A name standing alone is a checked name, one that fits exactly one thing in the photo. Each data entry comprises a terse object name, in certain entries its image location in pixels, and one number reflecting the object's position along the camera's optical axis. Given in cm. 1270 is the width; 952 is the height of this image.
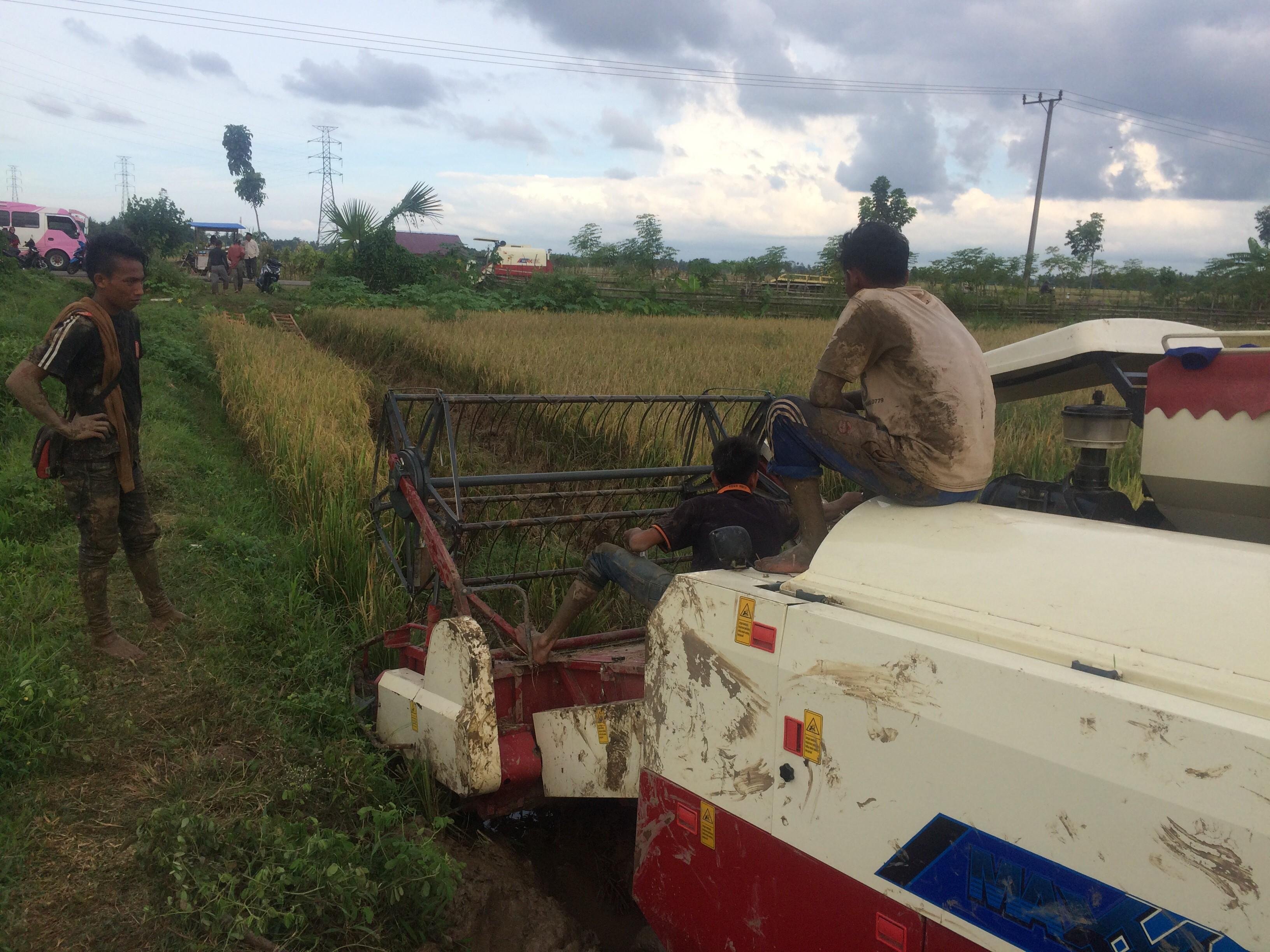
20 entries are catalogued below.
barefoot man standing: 376
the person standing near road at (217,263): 2319
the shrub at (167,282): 2147
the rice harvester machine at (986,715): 150
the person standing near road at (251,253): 2545
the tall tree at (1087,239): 4709
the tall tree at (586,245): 3881
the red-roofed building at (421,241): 4916
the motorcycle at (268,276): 2405
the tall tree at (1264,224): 5150
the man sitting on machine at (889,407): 254
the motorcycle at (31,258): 2533
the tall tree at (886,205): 4203
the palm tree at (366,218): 2533
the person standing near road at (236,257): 2451
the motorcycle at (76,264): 2531
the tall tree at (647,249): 3697
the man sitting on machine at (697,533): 310
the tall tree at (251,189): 8212
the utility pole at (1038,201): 3447
